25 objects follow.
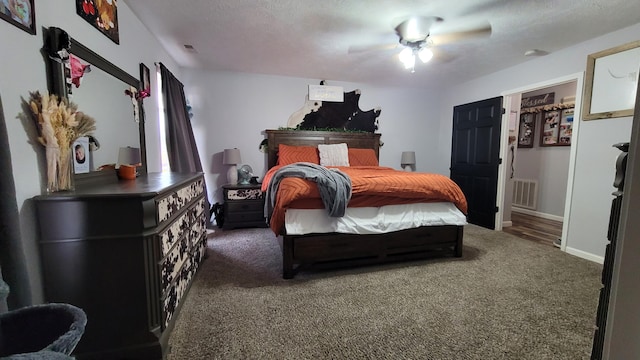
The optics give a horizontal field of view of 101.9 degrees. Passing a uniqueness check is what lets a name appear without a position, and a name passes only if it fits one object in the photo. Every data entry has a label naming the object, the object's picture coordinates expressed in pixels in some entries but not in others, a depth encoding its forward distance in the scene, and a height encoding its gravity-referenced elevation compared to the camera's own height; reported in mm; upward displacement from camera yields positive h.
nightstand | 3682 -737
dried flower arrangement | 1235 +100
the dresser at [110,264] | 1231 -551
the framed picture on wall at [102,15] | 1629 +920
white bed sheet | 2227 -582
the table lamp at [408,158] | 4703 -36
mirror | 1389 +372
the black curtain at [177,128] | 3014 +311
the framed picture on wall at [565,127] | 4327 +522
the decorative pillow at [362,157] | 4238 -28
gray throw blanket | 2184 -247
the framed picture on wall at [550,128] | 4531 +538
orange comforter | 2170 -330
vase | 1263 -89
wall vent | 4766 -677
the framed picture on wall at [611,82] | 2418 +758
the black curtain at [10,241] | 666 -241
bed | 2211 -775
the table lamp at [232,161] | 3834 -108
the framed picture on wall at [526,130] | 4875 +528
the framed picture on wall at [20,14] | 1105 +613
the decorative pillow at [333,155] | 4035 +3
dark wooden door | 3766 +31
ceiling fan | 2285 +1103
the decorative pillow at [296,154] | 3906 +6
